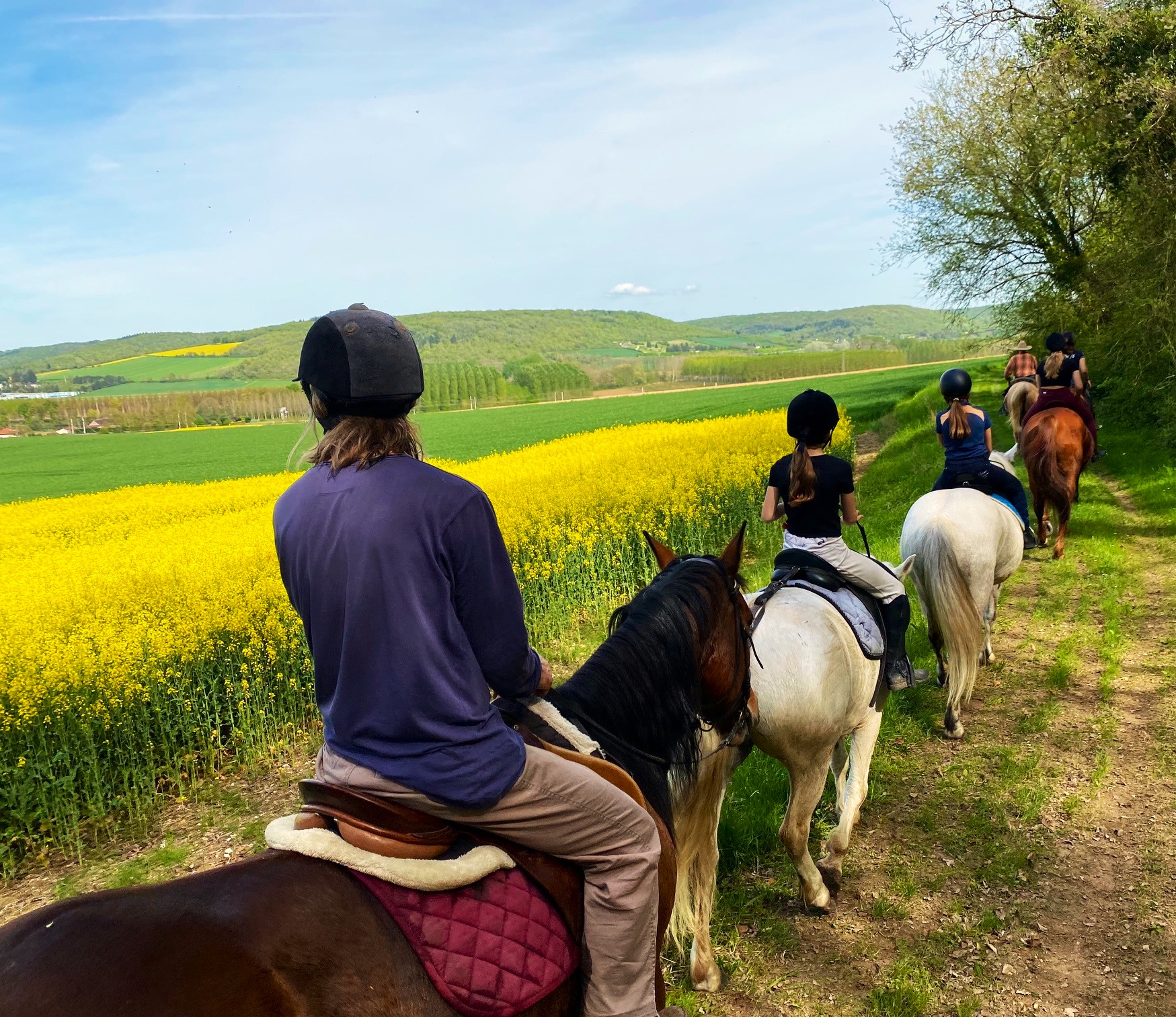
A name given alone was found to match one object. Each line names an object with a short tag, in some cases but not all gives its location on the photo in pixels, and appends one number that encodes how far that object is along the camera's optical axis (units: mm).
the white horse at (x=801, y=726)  3785
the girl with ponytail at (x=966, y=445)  6594
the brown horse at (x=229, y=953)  1440
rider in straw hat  9984
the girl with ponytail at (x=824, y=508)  4297
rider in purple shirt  1796
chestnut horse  10047
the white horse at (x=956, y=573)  5863
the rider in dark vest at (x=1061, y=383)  10586
